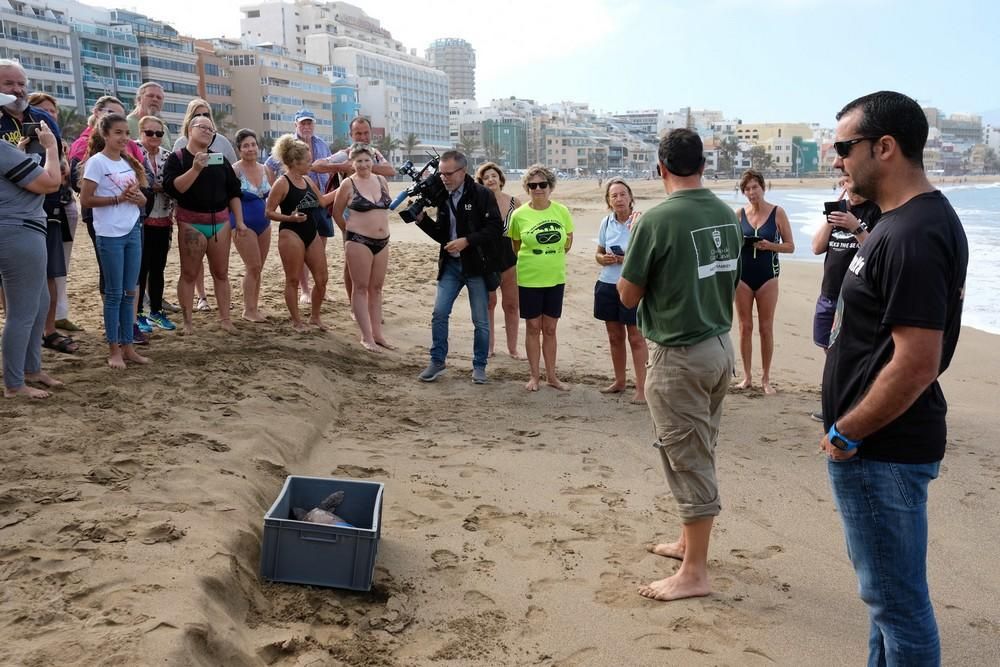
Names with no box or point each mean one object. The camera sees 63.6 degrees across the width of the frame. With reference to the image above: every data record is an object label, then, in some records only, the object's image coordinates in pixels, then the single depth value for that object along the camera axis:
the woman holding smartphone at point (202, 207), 6.42
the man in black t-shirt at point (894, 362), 2.00
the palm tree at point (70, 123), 49.94
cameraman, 6.22
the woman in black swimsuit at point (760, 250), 6.25
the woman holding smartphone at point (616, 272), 5.94
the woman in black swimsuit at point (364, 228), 7.11
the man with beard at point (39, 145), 5.34
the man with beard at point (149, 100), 6.97
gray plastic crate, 3.10
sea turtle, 3.38
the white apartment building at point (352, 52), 108.50
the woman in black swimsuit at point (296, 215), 7.09
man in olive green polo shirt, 3.19
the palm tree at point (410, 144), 94.71
